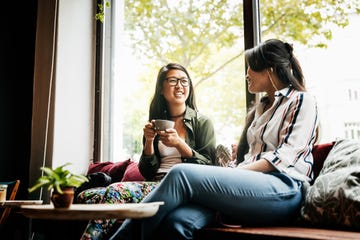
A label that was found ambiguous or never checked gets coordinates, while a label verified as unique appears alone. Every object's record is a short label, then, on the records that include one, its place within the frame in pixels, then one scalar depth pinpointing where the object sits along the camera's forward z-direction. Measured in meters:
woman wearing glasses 2.21
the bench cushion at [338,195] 1.56
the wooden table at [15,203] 2.12
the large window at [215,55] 2.49
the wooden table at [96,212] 1.26
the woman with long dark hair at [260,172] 1.55
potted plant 1.36
